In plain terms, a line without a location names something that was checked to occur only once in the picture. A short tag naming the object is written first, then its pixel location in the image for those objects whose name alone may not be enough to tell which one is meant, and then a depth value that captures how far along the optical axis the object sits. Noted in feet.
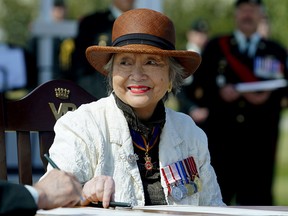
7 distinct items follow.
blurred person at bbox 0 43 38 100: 53.70
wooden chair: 23.58
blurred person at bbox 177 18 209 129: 53.17
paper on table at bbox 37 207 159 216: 18.34
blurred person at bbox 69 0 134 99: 47.52
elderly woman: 22.52
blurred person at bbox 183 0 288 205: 51.64
